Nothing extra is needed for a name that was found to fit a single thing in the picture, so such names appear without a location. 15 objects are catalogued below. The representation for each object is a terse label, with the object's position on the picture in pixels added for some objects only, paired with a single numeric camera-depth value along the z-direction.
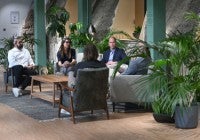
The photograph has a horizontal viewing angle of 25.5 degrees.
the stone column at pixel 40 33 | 13.16
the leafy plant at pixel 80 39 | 11.78
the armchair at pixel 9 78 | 9.00
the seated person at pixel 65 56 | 8.99
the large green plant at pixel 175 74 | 5.56
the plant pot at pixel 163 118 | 6.01
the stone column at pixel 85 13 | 13.21
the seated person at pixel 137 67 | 6.89
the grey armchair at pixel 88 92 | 5.98
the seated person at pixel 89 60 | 6.31
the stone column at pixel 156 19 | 8.84
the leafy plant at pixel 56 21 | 12.98
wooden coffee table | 7.36
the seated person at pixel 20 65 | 8.88
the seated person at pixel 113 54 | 8.66
